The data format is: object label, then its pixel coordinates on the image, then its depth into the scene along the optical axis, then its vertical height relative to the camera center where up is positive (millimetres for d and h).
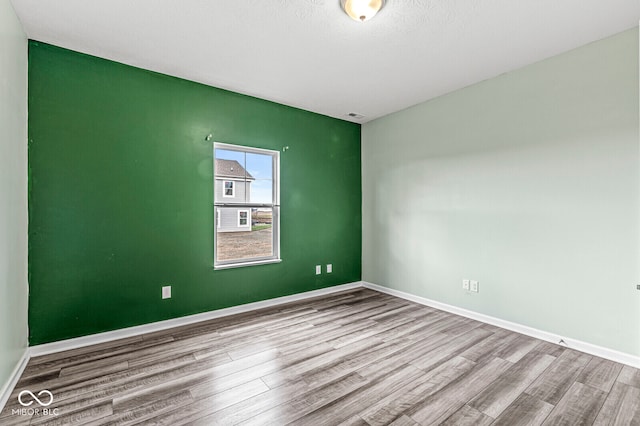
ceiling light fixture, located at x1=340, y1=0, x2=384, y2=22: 2045 +1422
